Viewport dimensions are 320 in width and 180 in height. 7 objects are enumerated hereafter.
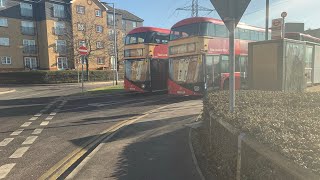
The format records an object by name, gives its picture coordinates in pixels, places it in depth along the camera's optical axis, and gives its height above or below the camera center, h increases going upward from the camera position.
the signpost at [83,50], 15.64 +1.76
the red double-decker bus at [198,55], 12.63 +1.05
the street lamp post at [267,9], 12.15 +3.38
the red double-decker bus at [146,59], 15.17 +1.06
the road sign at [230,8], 4.05 +1.16
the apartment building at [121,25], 39.27 +10.59
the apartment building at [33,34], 36.59 +7.02
